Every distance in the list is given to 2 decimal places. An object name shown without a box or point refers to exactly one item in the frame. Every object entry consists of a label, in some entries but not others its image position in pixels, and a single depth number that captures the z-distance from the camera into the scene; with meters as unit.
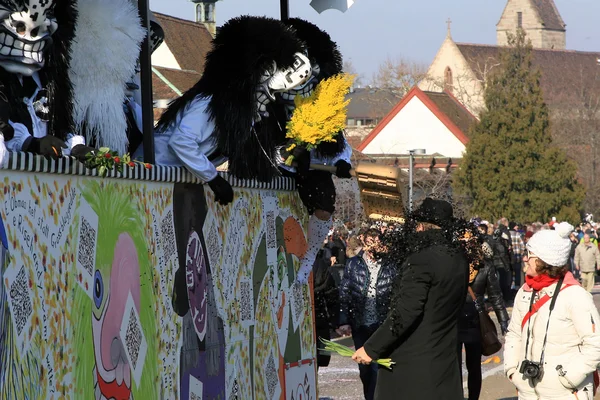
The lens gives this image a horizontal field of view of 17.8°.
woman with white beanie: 10.83
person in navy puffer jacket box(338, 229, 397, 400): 15.01
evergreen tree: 88.50
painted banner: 7.51
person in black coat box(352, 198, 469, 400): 10.44
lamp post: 44.56
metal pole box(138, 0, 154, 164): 9.66
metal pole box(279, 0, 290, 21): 13.08
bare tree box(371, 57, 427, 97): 116.70
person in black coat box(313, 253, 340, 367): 15.20
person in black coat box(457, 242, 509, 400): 15.89
